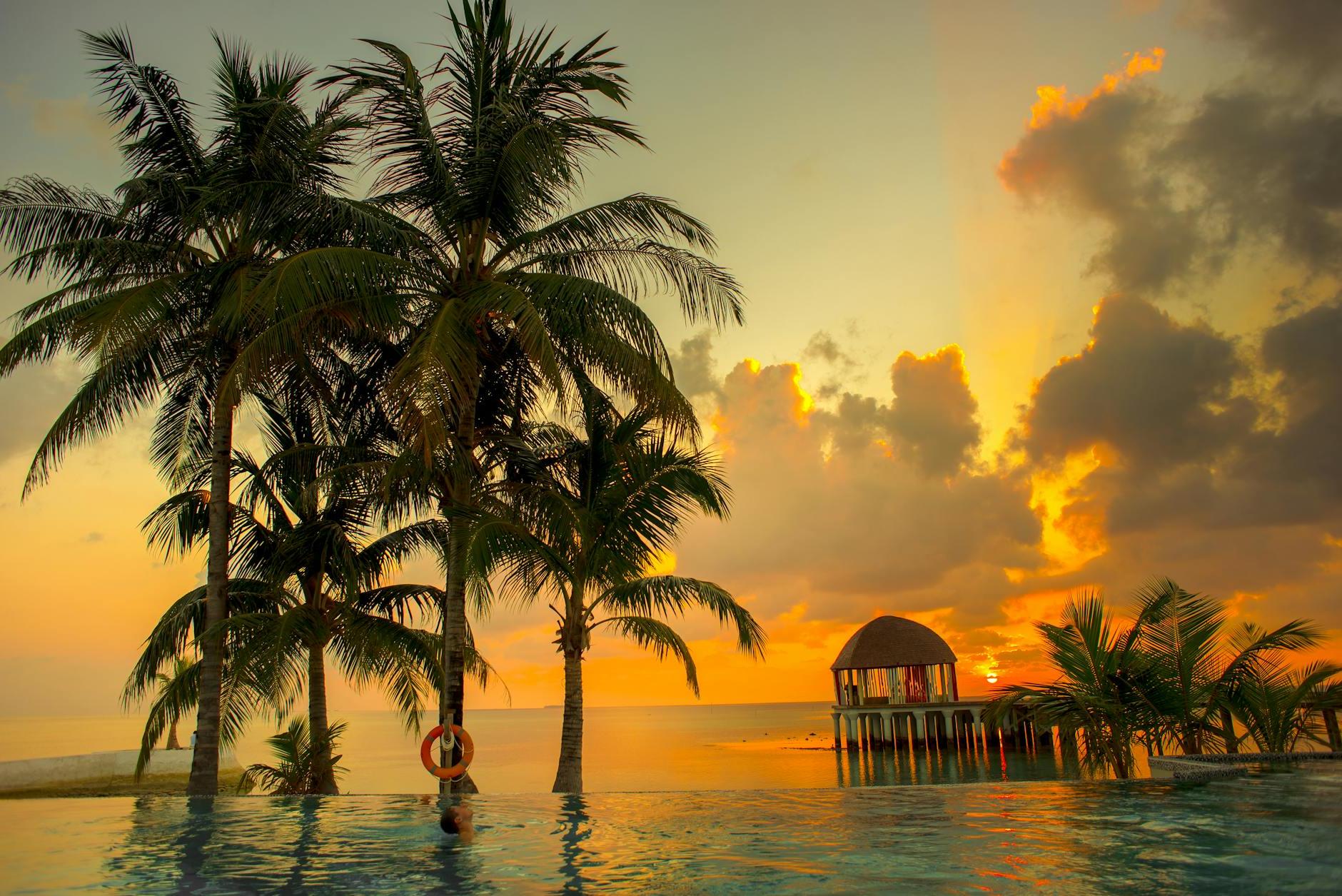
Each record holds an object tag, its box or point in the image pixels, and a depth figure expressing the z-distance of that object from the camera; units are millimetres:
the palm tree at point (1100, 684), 10648
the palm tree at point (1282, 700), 10672
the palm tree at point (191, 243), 12945
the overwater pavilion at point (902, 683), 40438
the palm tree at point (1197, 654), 10586
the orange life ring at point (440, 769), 10961
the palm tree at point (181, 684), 14359
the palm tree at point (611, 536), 13883
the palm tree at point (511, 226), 12680
